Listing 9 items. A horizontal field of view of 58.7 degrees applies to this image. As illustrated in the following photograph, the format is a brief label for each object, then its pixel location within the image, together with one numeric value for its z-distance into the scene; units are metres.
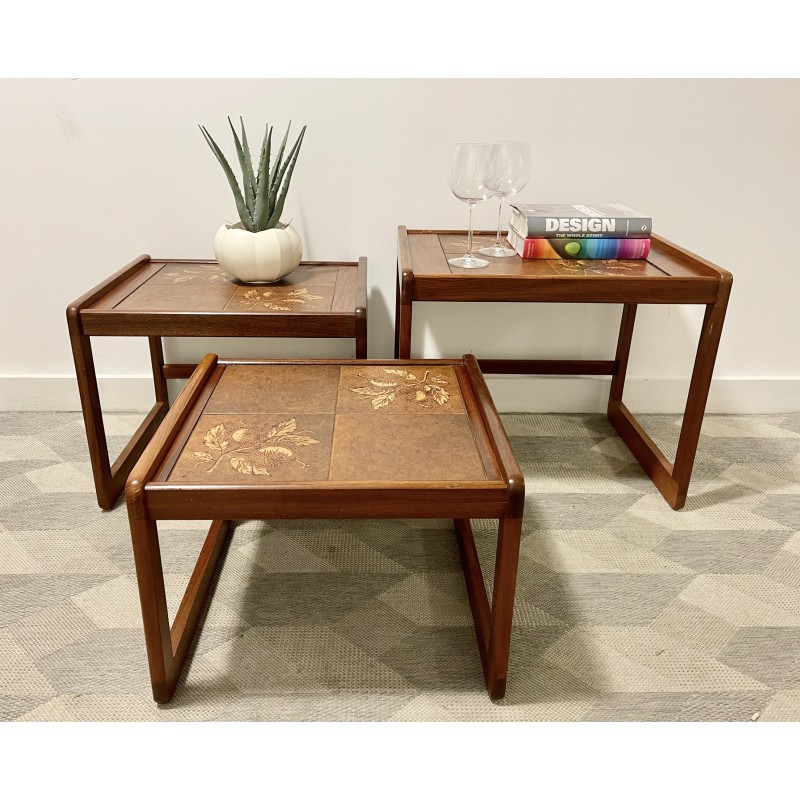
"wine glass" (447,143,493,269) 1.44
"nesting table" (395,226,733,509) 1.41
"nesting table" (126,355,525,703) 0.97
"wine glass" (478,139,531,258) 1.44
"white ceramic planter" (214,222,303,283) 1.55
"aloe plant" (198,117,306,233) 1.53
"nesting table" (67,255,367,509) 1.42
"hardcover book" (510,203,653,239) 1.52
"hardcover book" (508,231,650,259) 1.53
